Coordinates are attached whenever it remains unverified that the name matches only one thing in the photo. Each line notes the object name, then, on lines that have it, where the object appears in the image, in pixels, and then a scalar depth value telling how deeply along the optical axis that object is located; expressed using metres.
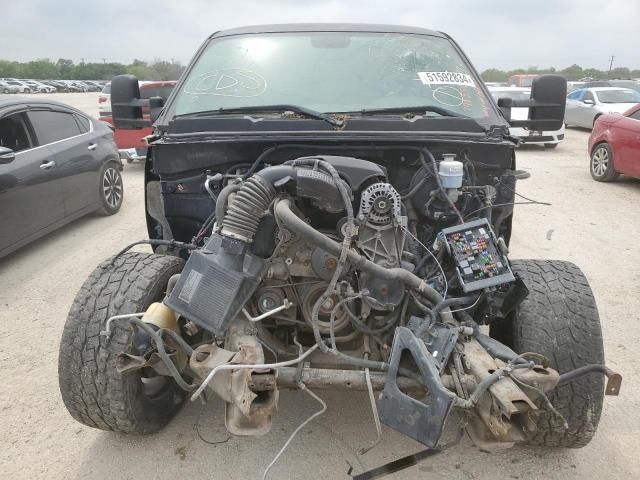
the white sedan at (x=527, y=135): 12.26
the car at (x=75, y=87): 59.88
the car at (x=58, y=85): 58.84
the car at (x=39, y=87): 52.06
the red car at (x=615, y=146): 8.31
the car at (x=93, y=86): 62.87
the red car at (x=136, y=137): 9.87
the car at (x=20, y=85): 48.67
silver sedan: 14.54
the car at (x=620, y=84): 17.57
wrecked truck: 1.98
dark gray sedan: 4.94
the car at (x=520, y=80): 21.77
